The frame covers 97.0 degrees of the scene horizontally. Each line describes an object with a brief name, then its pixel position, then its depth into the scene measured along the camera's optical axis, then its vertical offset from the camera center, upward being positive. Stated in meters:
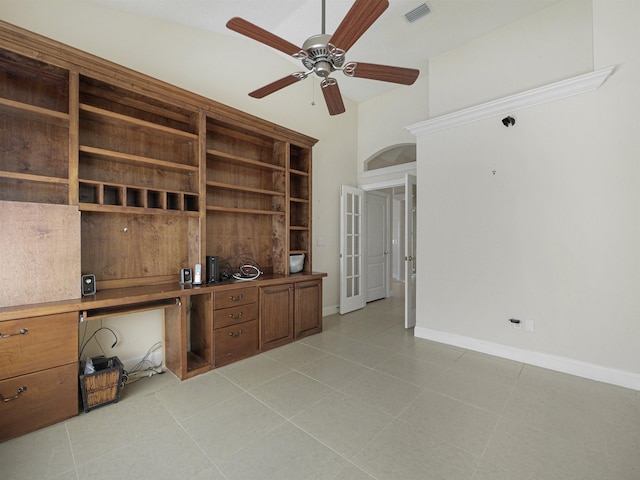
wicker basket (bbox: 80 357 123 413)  2.13 -1.14
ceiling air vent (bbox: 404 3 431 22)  2.96 +2.44
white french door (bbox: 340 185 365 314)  4.84 -0.18
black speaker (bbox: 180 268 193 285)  2.89 -0.38
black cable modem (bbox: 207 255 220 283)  3.00 -0.31
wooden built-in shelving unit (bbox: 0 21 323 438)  1.99 +0.34
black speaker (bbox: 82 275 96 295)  2.33 -0.37
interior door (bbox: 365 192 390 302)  5.96 -0.13
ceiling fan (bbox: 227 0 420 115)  1.61 +1.26
